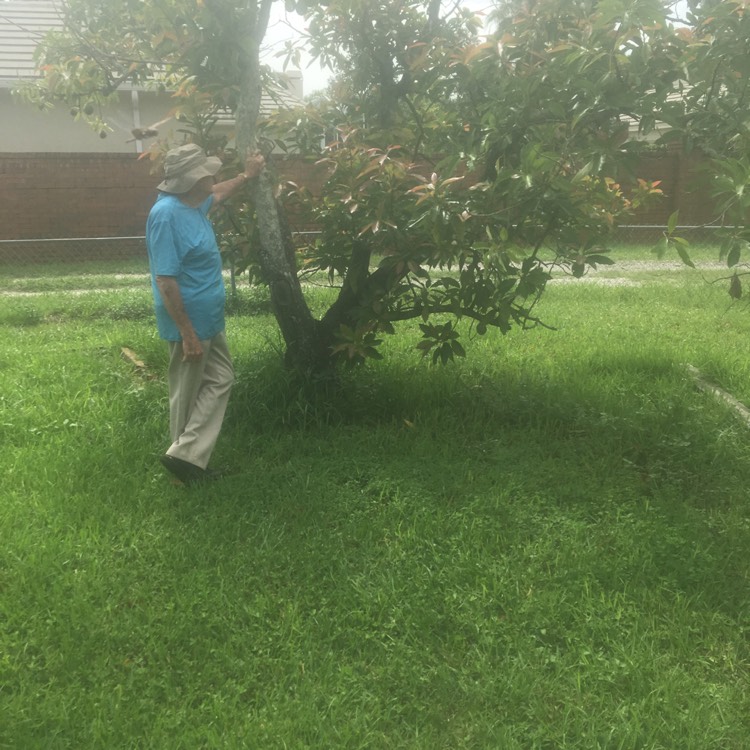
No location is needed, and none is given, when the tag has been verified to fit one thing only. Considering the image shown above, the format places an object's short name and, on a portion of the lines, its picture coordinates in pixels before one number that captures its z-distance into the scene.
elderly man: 3.66
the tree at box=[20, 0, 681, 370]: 3.77
